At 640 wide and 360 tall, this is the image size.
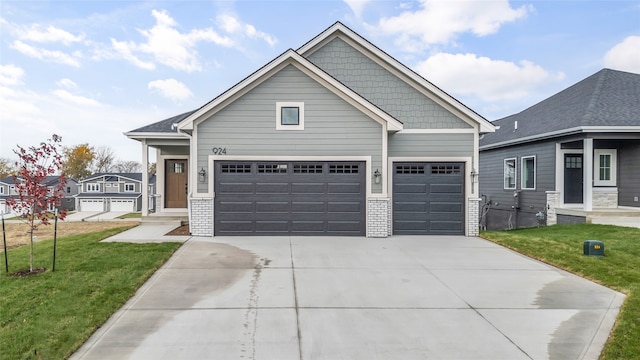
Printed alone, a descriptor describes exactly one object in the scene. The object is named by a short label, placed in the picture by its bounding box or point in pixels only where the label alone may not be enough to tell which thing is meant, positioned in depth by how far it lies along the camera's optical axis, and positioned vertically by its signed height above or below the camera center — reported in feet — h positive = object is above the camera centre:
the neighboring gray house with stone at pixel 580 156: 41.04 +3.79
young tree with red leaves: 20.30 -0.14
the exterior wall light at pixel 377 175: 34.14 +0.70
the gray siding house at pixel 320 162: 33.86 +2.03
